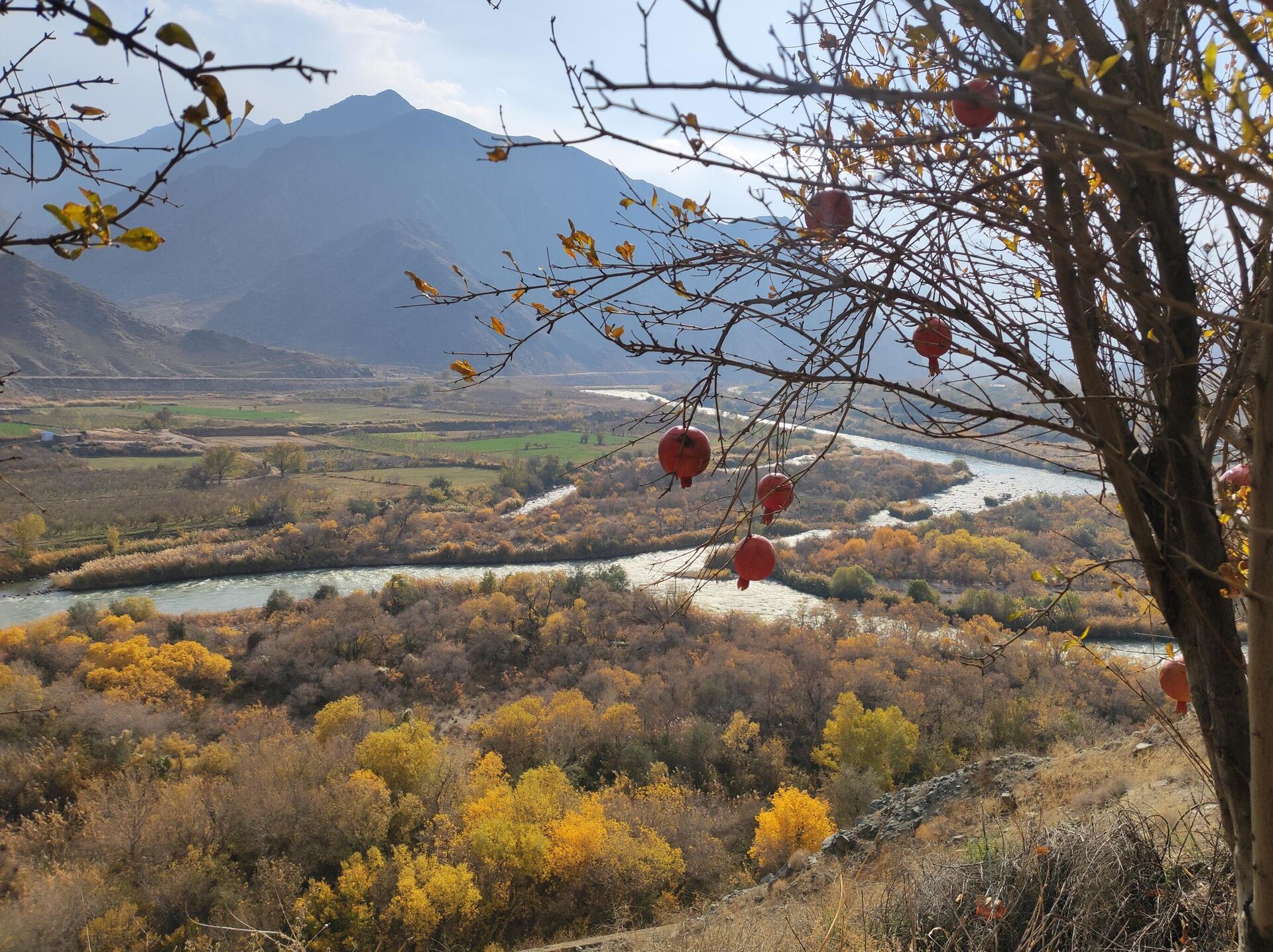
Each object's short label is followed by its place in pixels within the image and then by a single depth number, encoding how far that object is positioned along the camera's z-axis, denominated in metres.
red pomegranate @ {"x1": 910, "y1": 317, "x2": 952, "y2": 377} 1.29
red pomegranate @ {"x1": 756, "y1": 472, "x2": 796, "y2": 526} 1.45
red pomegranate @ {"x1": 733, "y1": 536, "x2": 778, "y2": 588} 1.48
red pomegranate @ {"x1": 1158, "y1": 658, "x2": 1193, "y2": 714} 1.59
